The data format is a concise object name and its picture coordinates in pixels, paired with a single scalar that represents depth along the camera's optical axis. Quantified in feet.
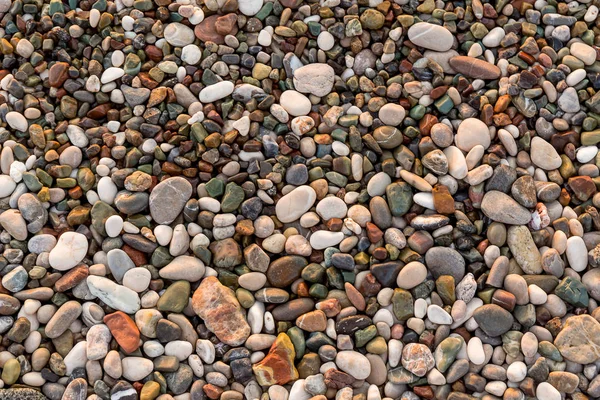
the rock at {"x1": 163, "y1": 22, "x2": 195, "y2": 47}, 4.26
